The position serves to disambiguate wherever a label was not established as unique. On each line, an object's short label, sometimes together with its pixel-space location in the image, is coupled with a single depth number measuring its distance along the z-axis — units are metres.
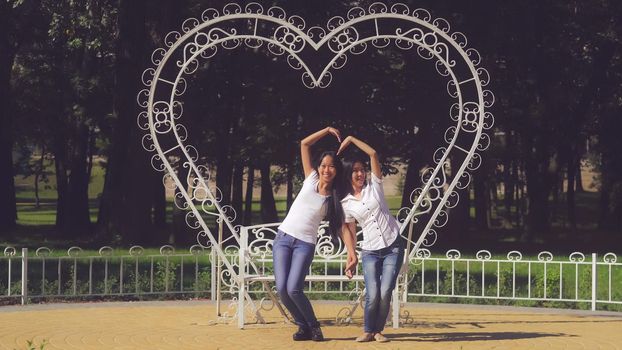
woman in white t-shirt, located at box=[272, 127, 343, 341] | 10.66
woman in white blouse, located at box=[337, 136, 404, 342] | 10.63
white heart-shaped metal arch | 12.19
